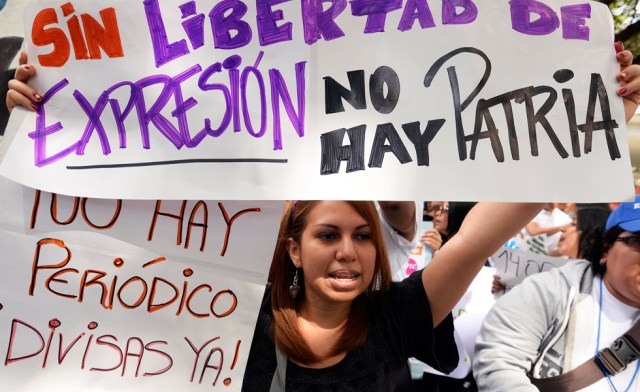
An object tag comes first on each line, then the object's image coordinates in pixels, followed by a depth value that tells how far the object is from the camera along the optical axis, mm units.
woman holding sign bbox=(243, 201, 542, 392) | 1374
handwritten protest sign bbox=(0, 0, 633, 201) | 1225
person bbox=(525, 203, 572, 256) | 4082
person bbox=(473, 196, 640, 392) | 1710
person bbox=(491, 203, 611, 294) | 2008
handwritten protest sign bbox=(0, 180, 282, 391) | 1278
